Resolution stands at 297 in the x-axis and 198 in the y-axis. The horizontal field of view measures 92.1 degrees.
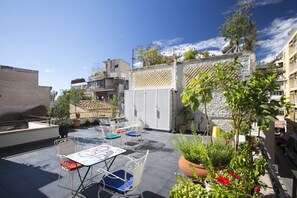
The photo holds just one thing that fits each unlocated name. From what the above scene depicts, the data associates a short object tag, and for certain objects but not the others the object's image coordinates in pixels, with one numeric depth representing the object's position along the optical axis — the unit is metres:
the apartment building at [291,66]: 20.15
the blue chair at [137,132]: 5.37
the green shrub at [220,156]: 2.38
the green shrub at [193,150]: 2.50
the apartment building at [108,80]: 24.45
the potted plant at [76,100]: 8.86
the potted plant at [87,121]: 9.65
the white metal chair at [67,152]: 2.73
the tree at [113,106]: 9.96
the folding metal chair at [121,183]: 2.08
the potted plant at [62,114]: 6.52
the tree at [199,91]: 2.35
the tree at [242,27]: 7.57
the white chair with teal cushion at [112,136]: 4.91
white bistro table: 2.46
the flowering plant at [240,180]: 1.27
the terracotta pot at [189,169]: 2.36
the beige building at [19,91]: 11.30
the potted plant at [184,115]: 7.77
